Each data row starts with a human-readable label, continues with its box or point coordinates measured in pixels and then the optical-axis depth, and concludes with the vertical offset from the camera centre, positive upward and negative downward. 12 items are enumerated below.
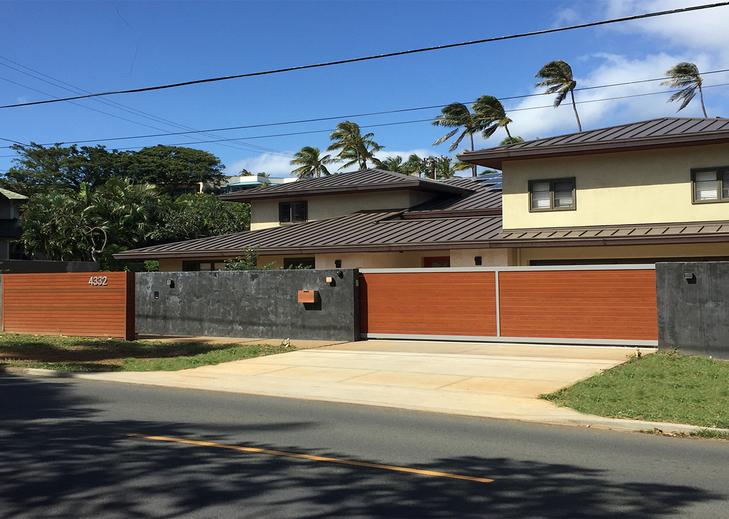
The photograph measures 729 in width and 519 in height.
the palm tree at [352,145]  59.59 +11.83
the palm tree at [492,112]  54.41 +13.11
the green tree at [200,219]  42.59 +4.34
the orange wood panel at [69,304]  21.31 -0.44
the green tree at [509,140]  54.41 +10.96
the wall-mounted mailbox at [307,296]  19.78 -0.25
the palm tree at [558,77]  51.81 +14.93
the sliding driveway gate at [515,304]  16.81 -0.49
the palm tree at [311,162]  64.81 +11.28
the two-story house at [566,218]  20.53 +2.18
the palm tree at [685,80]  52.38 +14.87
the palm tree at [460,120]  55.47 +12.75
